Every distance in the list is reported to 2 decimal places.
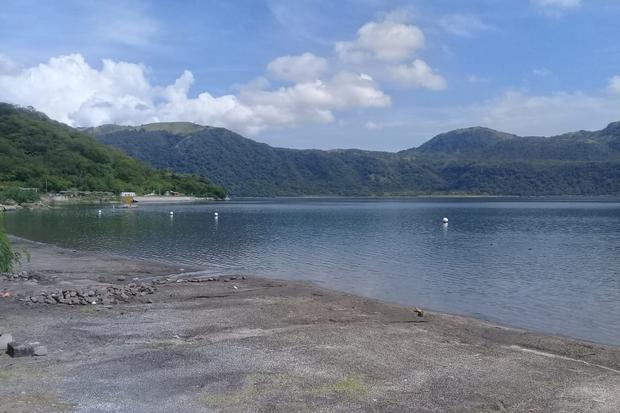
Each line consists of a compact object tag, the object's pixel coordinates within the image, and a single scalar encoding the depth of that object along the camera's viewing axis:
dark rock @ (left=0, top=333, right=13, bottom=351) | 16.17
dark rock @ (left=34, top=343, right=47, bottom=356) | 16.06
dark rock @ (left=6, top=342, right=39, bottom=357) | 15.73
